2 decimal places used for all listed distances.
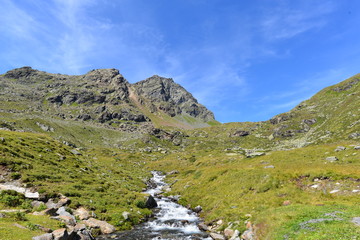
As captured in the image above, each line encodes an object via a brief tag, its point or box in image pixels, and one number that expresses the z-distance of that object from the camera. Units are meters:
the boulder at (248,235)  20.99
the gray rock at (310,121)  176.10
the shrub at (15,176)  29.91
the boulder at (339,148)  46.82
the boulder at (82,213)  26.03
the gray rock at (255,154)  64.69
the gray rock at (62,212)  24.59
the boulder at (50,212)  23.38
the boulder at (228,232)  23.49
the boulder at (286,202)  25.82
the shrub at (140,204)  35.06
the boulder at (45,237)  15.67
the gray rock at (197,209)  34.59
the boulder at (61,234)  16.30
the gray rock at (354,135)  86.68
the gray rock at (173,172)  79.48
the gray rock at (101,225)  24.75
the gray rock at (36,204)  25.08
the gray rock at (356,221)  15.57
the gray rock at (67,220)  22.78
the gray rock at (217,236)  23.50
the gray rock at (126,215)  28.83
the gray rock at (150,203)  36.41
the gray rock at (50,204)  26.36
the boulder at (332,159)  40.41
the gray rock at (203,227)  26.81
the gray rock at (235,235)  22.22
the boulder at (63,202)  27.05
